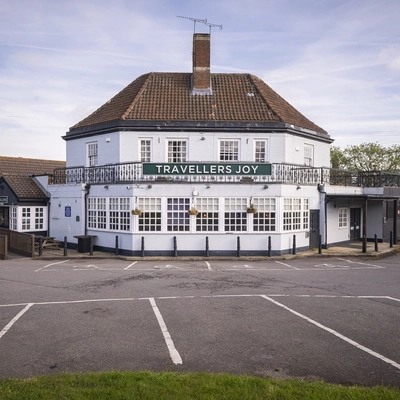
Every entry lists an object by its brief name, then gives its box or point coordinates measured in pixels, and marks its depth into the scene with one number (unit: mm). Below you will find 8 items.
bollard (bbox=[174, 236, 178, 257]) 20008
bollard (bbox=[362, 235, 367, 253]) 21088
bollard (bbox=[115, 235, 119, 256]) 20444
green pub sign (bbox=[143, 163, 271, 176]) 20156
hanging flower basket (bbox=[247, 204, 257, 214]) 20031
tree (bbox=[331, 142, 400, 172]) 48562
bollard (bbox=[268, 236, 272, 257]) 20172
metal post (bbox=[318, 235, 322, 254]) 20666
